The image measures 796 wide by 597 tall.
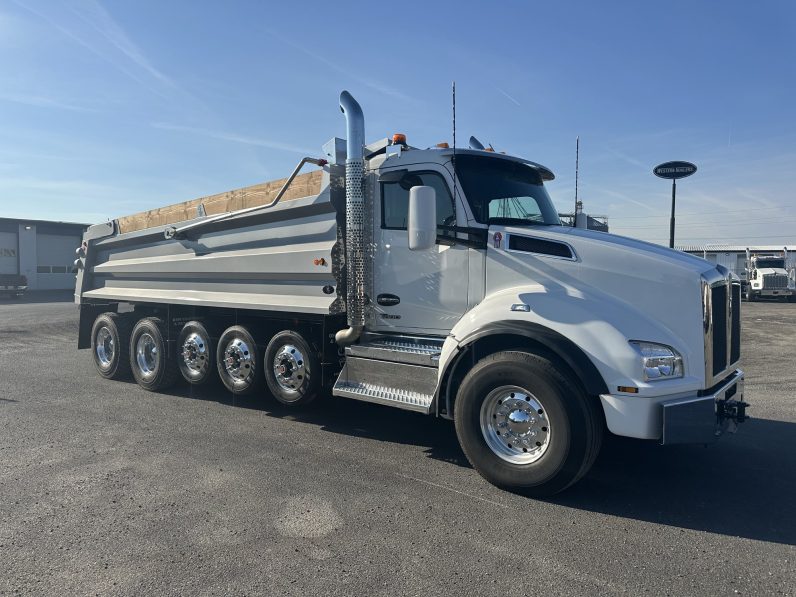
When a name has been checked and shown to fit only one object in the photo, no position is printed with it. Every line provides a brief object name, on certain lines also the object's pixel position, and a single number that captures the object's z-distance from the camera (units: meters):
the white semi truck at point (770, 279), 30.45
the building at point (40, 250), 39.50
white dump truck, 4.16
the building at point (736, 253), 34.37
